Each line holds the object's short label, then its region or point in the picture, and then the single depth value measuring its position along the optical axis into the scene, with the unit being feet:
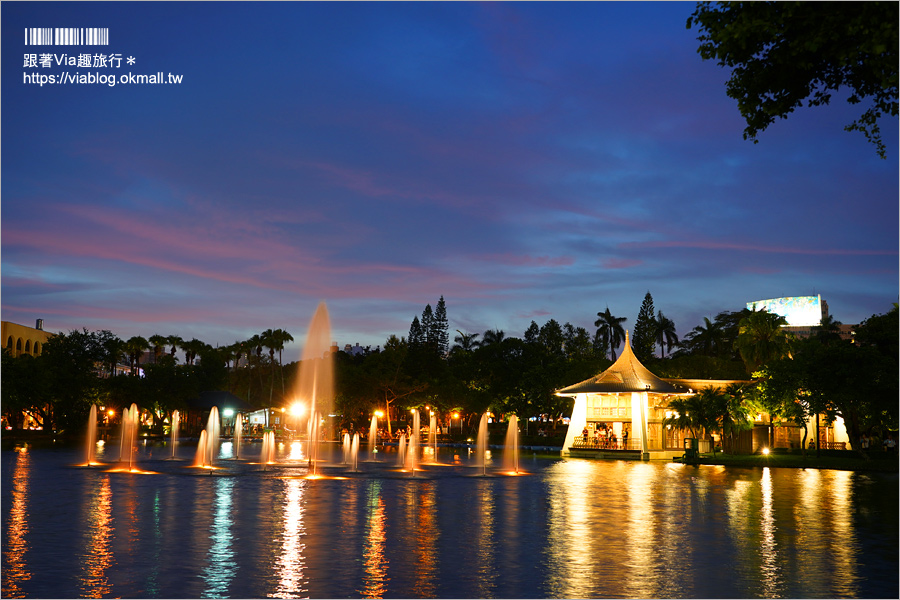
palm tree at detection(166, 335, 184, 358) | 413.80
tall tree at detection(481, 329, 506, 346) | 330.11
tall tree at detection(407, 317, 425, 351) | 376.62
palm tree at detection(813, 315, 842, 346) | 230.75
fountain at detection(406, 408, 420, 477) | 114.93
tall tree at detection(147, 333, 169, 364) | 404.36
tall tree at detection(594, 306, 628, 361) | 366.63
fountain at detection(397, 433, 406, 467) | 141.85
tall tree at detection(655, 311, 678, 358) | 375.86
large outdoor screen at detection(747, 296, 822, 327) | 460.55
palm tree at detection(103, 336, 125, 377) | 284.41
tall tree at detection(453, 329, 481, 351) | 358.47
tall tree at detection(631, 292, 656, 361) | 350.02
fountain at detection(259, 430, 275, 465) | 139.97
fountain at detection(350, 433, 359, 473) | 117.47
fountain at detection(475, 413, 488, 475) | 142.00
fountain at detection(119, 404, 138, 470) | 128.67
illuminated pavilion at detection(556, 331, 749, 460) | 175.35
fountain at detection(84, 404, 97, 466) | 121.78
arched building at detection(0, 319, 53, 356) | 346.99
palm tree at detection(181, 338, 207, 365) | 421.59
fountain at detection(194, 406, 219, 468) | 126.93
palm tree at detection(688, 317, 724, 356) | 358.23
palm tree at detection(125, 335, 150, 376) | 386.11
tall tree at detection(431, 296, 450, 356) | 375.04
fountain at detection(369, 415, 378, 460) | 213.66
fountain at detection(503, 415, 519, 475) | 126.62
